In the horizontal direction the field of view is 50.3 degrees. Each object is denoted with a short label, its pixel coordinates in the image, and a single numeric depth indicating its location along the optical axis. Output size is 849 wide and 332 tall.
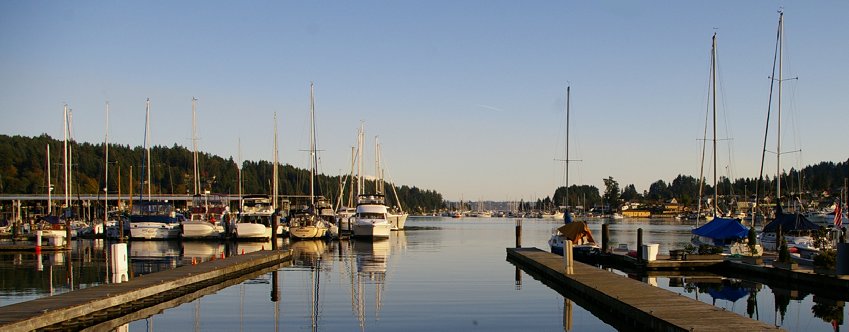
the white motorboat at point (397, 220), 97.71
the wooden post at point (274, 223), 60.81
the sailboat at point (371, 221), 72.50
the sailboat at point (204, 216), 72.00
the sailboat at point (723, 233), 48.09
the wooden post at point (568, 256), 34.38
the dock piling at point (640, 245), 41.62
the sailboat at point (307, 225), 72.75
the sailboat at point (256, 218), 70.75
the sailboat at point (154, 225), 72.25
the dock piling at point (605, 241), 47.50
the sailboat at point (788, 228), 48.75
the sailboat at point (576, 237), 49.16
